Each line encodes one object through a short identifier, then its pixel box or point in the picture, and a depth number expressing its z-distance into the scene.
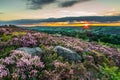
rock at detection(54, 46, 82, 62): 4.87
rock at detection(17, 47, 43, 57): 4.71
